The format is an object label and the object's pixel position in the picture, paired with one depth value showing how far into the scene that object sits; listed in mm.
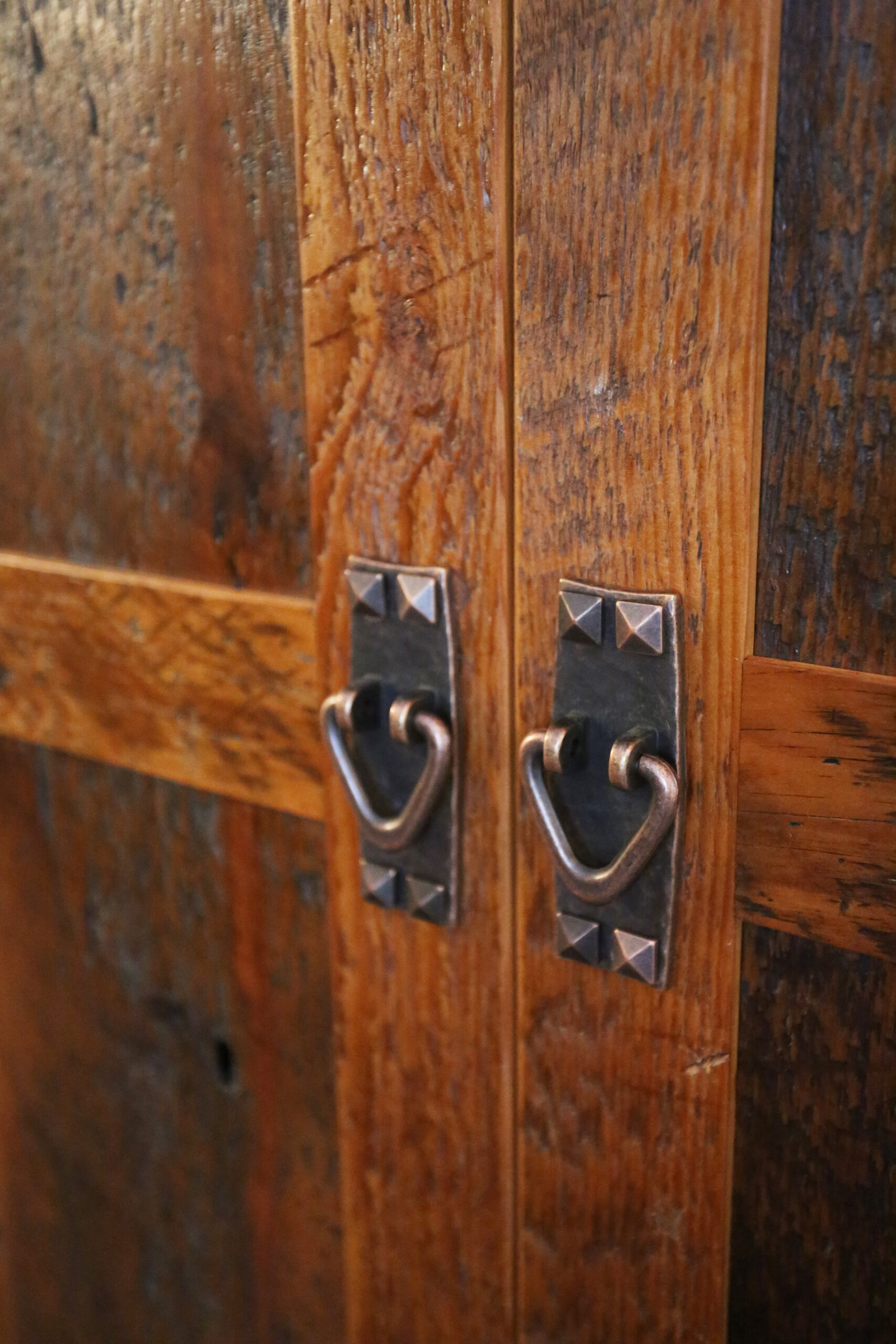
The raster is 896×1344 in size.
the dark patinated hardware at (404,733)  598
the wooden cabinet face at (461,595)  491
